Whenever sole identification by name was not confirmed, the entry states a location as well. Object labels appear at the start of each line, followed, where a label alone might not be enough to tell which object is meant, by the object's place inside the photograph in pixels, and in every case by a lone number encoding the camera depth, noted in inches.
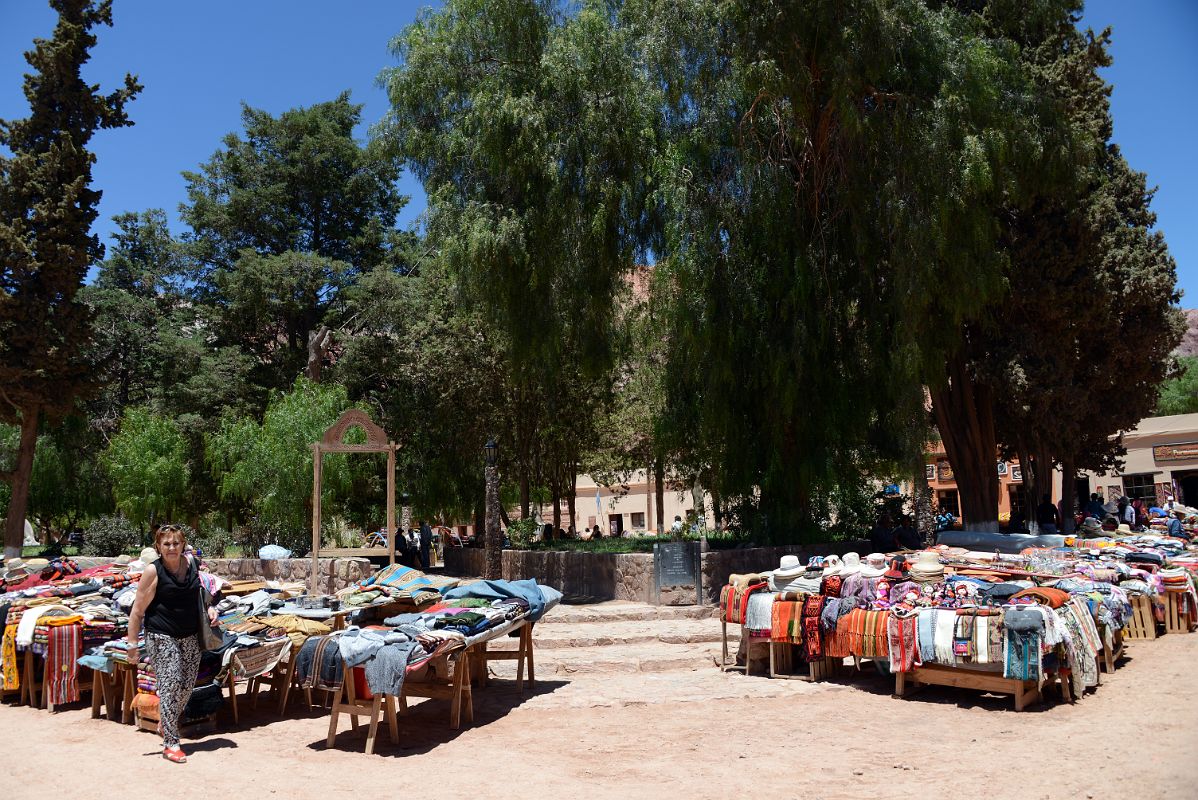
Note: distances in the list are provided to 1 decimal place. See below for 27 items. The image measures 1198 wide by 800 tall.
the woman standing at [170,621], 268.4
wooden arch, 649.0
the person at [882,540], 665.0
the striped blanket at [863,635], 337.1
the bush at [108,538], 968.3
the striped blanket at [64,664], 332.5
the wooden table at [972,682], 306.3
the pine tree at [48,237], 896.3
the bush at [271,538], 847.7
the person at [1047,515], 856.3
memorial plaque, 560.4
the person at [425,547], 842.2
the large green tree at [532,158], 642.8
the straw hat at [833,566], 379.9
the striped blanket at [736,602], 391.5
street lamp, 642.2
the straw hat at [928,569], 361.4
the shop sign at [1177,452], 1352.1
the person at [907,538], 674.2
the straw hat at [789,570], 389.7
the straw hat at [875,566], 363.9
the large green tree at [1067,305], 770.8
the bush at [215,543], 918.4
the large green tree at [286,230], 1182.0
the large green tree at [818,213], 568.7
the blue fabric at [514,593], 348.7
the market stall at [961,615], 305.6
